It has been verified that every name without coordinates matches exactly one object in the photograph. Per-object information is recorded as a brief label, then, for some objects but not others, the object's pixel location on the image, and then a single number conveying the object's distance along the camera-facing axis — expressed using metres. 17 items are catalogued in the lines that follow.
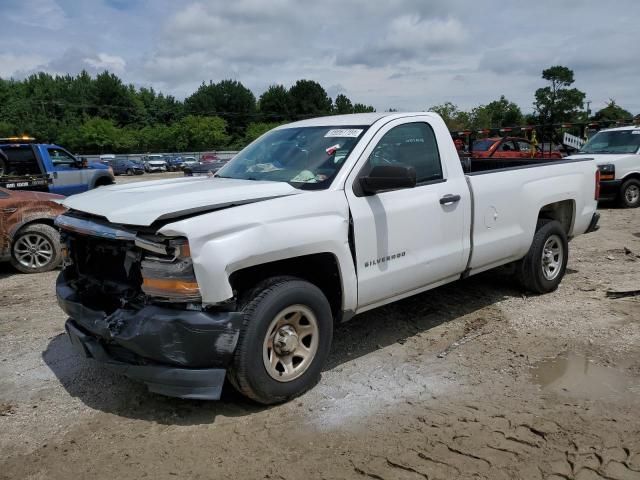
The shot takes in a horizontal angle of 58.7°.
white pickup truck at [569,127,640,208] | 12.87
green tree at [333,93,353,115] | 104.10
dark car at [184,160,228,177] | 28.03
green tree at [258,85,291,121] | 103.44
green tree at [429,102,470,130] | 52.72
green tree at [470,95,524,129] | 56.34
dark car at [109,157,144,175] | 46.31
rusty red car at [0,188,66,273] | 7.66
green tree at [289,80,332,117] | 103.50
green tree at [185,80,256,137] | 99.88
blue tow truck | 12.34
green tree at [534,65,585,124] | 76.94
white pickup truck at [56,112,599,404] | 3.31
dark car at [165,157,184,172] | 51.22
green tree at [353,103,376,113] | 92.76
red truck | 18.19
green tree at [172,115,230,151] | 81.00
